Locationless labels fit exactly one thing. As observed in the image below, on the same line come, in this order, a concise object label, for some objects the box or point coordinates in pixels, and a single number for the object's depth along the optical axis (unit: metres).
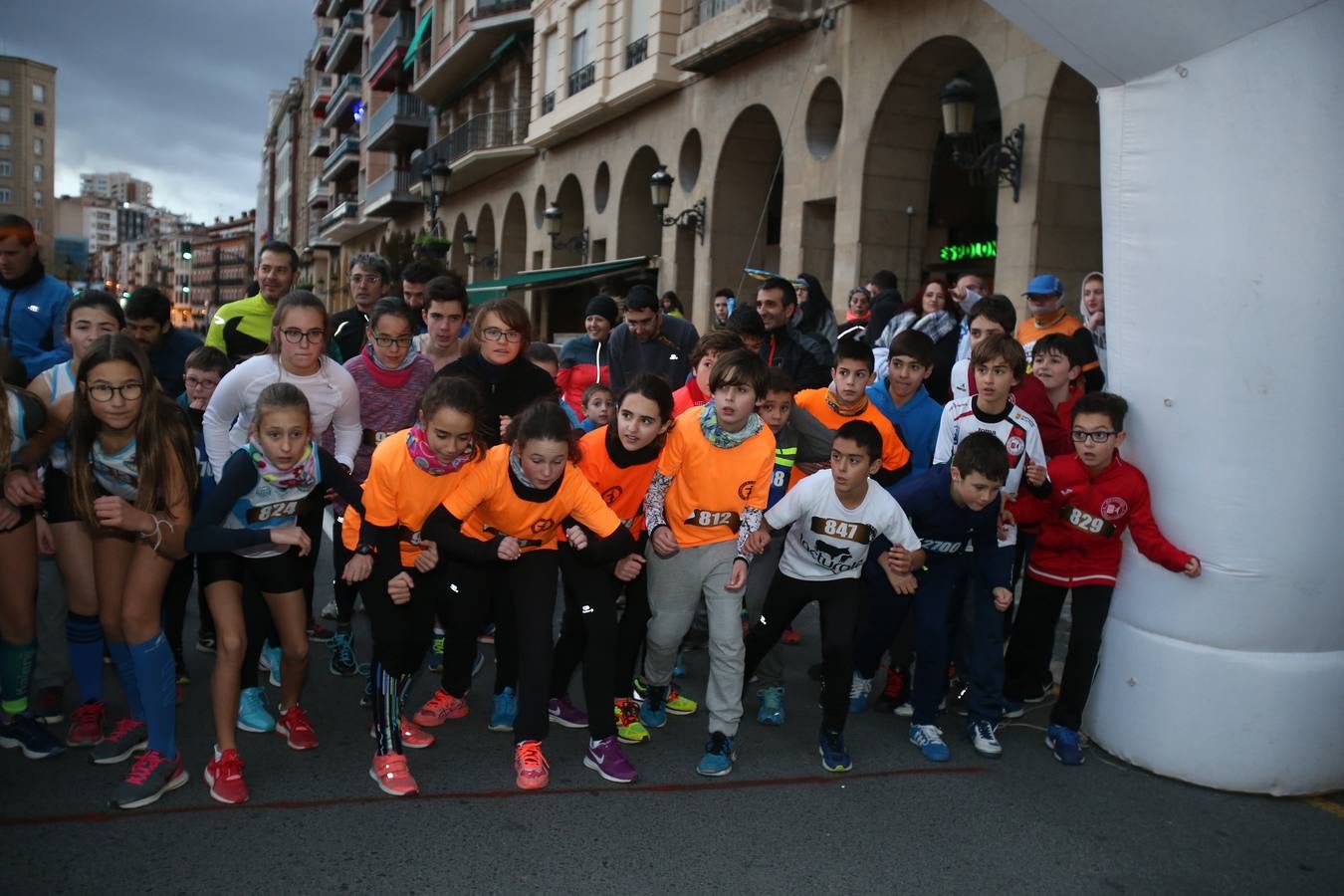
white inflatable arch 3.94
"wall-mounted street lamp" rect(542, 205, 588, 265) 23.52
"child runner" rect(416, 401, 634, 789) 3.92
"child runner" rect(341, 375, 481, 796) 3.86
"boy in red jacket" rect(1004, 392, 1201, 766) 4.39
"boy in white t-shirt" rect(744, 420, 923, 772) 4.25
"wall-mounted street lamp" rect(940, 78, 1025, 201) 10.66
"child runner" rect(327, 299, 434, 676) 5.09
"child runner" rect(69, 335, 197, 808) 3.77
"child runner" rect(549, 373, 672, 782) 4.16
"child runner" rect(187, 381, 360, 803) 3.78
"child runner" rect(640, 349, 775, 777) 4.29
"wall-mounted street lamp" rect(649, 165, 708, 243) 18.16
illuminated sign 15.31
